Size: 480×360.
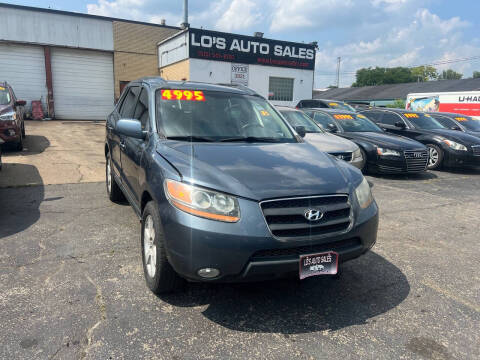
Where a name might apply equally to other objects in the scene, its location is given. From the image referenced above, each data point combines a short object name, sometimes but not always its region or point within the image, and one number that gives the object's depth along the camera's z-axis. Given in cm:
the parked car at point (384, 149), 805
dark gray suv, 228
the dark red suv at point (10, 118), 823
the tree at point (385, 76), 7756
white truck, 1922
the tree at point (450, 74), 9731
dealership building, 1880
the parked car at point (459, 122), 1210
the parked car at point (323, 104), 1418
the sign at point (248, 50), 1850
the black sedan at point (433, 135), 935
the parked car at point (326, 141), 687
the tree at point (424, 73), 8157
